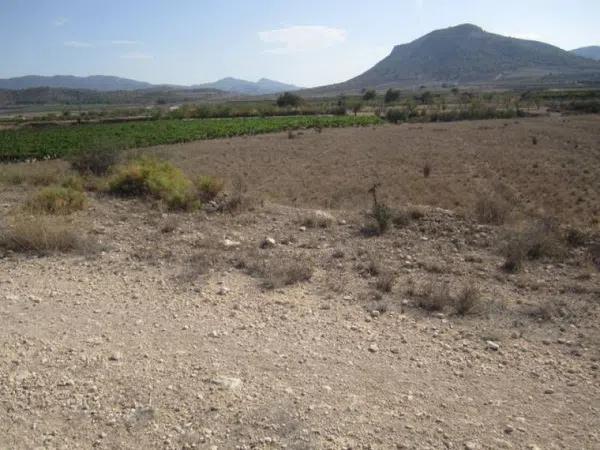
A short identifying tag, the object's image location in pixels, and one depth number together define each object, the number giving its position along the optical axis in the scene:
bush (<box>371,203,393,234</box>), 9.05
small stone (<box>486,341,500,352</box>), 4.76
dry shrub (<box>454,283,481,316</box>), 5.60
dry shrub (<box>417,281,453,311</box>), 5.70
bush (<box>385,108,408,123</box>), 74.94
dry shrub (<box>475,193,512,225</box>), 10.08
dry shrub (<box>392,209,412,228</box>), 9.46
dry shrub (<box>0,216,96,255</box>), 7.50
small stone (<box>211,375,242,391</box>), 4.05
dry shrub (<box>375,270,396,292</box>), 6.26
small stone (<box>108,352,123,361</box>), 4.45
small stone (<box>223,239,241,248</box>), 8.06
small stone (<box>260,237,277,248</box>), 8.17
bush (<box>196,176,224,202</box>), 11.71
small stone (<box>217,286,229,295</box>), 6.10
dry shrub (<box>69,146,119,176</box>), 15.06
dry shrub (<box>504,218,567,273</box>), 7.21
